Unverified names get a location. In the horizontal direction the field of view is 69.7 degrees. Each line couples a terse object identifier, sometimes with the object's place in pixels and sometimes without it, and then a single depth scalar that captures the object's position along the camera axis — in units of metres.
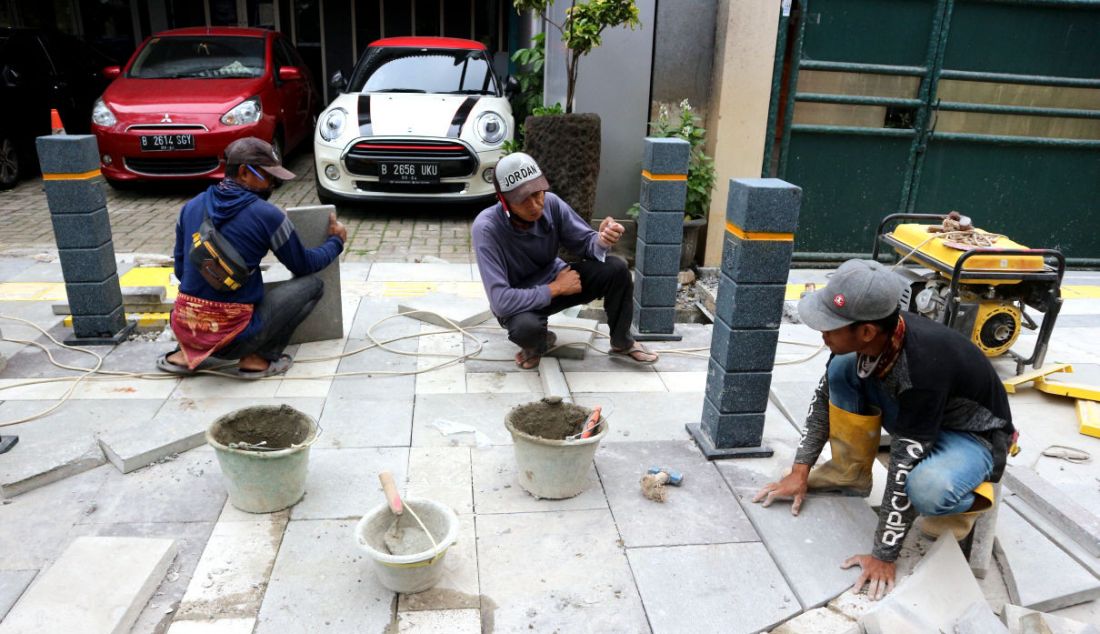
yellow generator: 4.79
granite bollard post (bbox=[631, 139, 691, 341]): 5.14
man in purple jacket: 4.51
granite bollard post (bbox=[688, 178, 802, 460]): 3.63
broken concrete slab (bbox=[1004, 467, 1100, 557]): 3.41
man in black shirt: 2.84
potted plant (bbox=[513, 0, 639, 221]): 6.71
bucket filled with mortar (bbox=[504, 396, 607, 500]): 3.46
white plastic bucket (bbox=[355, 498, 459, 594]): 2.82
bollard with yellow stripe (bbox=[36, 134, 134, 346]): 4.82
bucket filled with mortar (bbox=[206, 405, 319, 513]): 3.32
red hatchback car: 8.75
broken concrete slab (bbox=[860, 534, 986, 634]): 2.70
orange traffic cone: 4.96
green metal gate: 7.22
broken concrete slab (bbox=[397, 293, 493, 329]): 5.73
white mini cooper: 8.30
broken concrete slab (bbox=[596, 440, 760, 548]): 3.41
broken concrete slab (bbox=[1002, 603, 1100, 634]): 2.79
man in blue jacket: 4.39
